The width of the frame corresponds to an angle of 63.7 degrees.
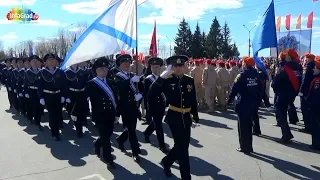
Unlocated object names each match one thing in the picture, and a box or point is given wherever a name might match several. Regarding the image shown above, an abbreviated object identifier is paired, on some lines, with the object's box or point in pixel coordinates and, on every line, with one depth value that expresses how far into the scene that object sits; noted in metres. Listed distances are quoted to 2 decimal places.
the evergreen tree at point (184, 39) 51.52
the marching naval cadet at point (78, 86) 7.28
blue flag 6.44
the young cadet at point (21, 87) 8.65
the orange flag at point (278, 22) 22.29
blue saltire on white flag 5.05
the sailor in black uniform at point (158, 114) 5.37
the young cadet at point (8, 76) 10.83
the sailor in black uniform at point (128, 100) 5.08
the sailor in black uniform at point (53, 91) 6.60
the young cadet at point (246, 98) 5.48
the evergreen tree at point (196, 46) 51.28
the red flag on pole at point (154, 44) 10.19
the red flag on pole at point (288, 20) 21.53
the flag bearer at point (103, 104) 4.85
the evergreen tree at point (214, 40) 52.89
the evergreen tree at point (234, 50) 57.66
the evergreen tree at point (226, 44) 54.94
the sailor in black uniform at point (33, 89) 7.74
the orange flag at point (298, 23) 20.14
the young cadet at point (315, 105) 5.75
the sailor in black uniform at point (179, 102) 3.96
